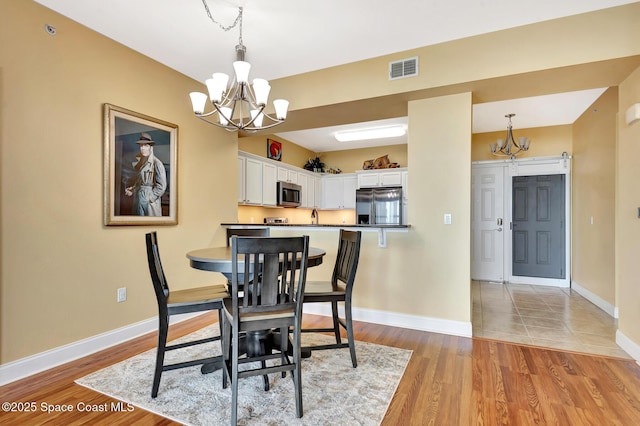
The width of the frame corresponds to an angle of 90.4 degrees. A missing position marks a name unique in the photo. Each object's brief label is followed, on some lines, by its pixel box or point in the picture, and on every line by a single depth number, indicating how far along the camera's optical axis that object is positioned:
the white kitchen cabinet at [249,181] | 4.59
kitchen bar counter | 3.21
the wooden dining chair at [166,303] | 1.92
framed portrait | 2.75
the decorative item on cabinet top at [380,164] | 6.29
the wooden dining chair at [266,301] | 1.65
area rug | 1.74
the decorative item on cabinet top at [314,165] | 6.79
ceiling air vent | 3.02
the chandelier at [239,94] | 2.24
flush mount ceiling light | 5.19
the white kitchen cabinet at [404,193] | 6.00
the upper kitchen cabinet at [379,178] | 6.07
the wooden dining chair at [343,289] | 2.31
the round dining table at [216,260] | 1.91
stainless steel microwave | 5.43
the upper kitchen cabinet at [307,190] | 6.16
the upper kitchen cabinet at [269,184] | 5.08
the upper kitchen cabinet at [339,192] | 6.62
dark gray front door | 5.18
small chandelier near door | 4.99
